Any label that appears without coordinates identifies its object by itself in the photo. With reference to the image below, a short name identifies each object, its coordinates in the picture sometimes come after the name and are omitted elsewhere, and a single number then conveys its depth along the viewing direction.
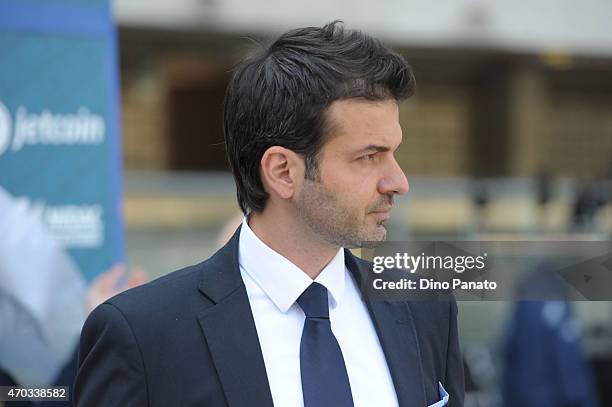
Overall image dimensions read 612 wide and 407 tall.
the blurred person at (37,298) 5.41
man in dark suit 3.41
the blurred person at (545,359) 11.95
